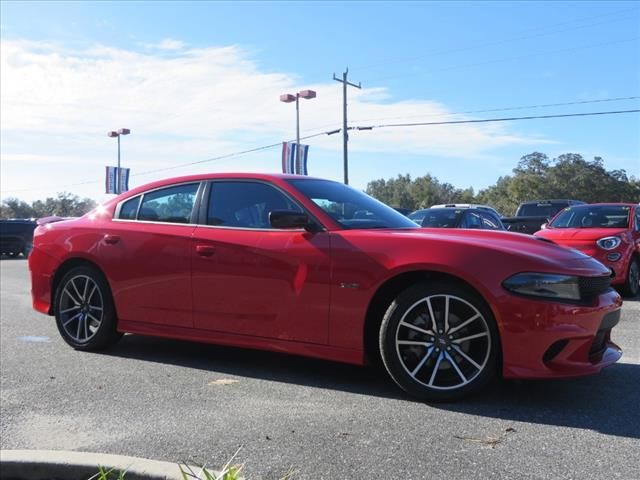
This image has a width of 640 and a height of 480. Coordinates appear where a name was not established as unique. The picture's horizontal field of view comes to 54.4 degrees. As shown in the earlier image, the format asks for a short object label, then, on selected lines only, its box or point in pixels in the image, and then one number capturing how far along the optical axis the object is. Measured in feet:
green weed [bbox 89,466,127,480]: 8.41
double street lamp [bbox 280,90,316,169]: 112.47
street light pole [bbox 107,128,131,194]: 144.76
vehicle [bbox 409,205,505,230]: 34.53
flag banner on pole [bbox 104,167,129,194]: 142.61
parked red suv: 29.07
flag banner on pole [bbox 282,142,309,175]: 113.91
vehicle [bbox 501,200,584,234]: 62.44
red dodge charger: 12.35
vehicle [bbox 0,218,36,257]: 76.07
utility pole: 124.77
